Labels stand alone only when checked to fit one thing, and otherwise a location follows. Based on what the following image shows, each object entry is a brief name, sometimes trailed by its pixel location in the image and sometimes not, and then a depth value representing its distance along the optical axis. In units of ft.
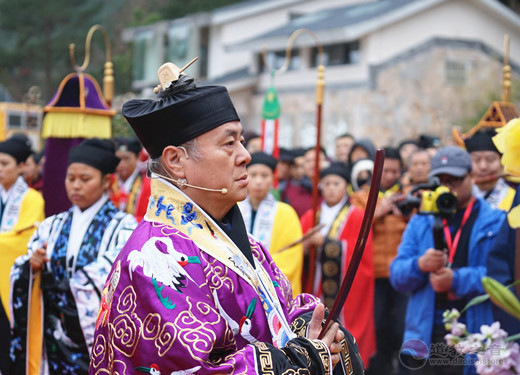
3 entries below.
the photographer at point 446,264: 15.70
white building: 62.85
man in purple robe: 7.79
